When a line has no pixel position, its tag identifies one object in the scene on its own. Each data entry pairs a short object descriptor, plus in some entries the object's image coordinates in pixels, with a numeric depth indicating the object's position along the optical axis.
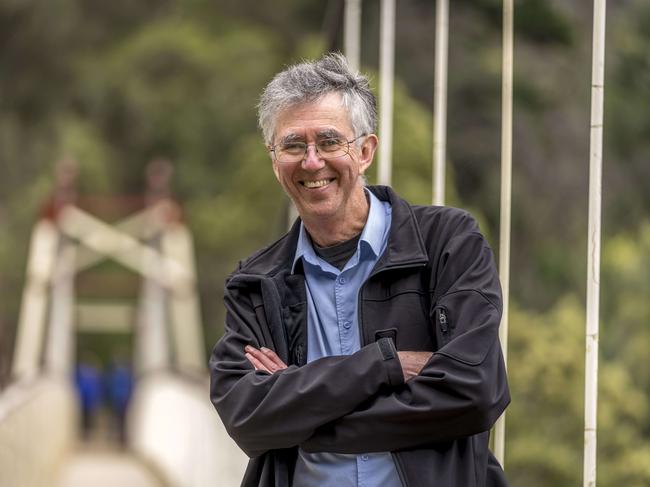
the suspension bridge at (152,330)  5.03
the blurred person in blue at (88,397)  41.10
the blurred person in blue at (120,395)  38.36
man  3.62
